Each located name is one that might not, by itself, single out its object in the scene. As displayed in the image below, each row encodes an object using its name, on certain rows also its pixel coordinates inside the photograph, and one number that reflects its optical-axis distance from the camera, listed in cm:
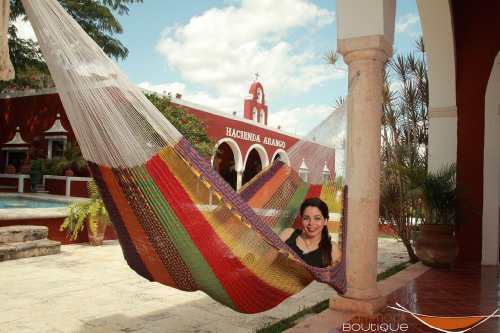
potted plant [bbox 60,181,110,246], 472
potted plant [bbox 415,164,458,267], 406
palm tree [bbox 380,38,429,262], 469
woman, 208
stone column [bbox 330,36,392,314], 245
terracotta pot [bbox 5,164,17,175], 1025
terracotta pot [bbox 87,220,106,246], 482
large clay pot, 405
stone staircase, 387
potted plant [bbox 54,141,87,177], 931
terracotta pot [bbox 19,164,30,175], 1011
